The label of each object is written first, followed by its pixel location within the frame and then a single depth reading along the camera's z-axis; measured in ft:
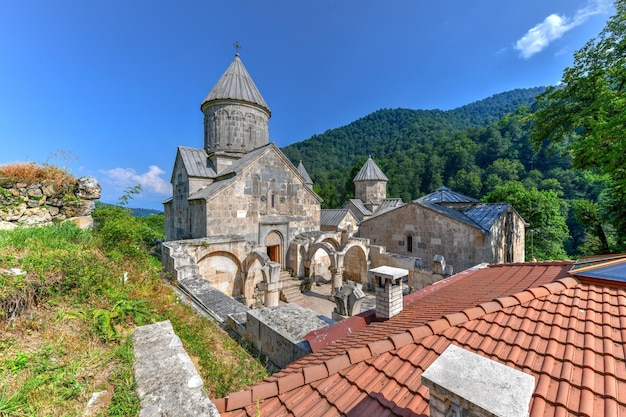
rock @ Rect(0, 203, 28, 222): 16.98
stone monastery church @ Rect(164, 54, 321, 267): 36.52
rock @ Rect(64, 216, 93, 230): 20.21
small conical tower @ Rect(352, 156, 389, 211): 87.81
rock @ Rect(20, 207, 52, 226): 18.02
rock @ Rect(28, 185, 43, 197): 18.47
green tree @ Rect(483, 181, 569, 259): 64.08
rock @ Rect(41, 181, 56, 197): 19.12
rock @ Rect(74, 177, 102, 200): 20.57
